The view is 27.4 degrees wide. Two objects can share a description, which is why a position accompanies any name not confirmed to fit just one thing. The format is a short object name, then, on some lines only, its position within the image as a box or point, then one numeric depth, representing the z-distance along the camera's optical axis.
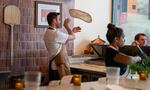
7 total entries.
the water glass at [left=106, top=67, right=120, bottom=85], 1.99
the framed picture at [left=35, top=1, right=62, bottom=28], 3.98
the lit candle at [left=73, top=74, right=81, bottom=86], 1.99
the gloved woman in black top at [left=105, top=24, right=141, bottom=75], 2.90
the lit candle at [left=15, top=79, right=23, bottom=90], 1.72
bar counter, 1.90
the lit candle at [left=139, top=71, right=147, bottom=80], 2.30
